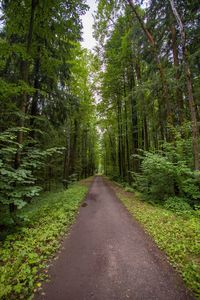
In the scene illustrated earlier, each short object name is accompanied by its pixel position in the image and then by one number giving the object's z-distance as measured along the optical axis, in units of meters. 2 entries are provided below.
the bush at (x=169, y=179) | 5.70
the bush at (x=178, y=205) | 5.34
